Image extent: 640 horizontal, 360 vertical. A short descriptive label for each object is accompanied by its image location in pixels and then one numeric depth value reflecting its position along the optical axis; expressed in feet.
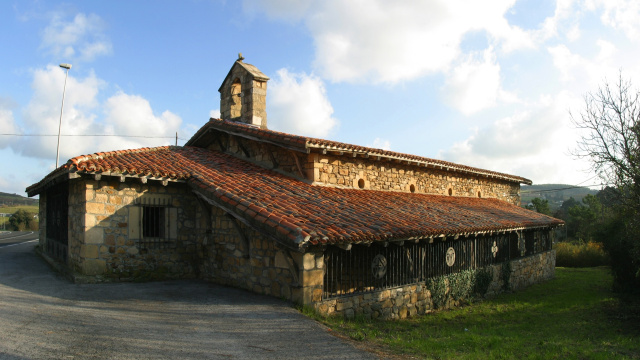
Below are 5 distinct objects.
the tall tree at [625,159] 33.42
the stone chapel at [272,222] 25.76
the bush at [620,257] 44.06
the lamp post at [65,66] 67.41
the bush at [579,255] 77.77
